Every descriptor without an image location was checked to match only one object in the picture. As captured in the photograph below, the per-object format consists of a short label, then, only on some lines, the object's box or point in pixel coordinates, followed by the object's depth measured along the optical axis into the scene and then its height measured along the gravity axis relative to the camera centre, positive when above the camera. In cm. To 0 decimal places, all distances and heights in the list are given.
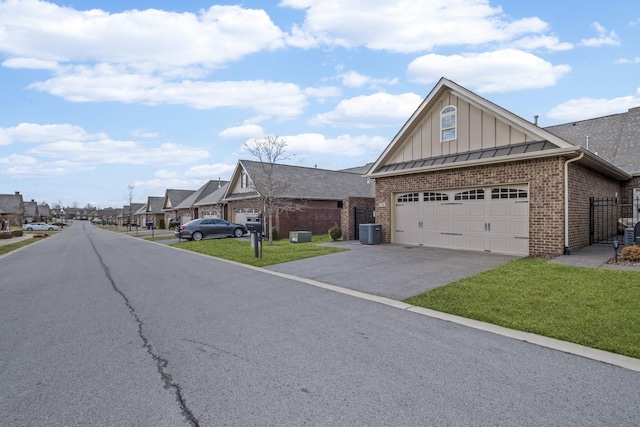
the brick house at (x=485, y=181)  1063 +97
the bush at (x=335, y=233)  1836 -114
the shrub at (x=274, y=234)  2259 -141
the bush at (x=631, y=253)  882 -117
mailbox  1365 -58
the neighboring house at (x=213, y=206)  3130 +65
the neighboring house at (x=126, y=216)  7802 -53
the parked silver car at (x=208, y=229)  2366 -112
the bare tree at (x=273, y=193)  1987 +111
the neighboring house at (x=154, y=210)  5705 +54
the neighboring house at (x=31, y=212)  9351 +87
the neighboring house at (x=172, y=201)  4761 +173
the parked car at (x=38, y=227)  5766 -197
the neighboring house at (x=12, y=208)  6550 +140
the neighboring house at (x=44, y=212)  11406 +83
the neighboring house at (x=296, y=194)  2373 +126
